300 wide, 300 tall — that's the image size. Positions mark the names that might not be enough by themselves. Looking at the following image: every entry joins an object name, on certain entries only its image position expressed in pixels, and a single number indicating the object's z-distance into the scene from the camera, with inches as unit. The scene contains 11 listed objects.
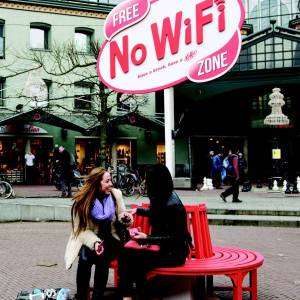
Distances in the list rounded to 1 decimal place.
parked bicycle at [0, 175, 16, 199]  732.7
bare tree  1204.5
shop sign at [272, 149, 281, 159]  927.4
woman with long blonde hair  223.8
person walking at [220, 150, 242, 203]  658.2
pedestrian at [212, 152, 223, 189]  1008.4
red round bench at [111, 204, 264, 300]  208.2
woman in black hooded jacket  210.2
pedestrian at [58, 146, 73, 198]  762.8
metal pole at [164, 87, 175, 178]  800.9
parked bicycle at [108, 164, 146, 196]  815.1
